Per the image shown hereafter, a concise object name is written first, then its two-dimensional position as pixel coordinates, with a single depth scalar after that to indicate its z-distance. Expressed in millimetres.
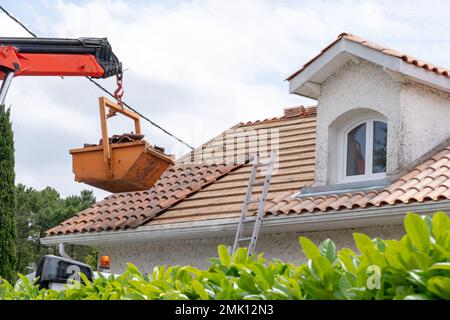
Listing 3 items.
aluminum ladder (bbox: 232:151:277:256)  11531
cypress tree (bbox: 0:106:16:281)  23781
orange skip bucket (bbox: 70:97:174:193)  12648
